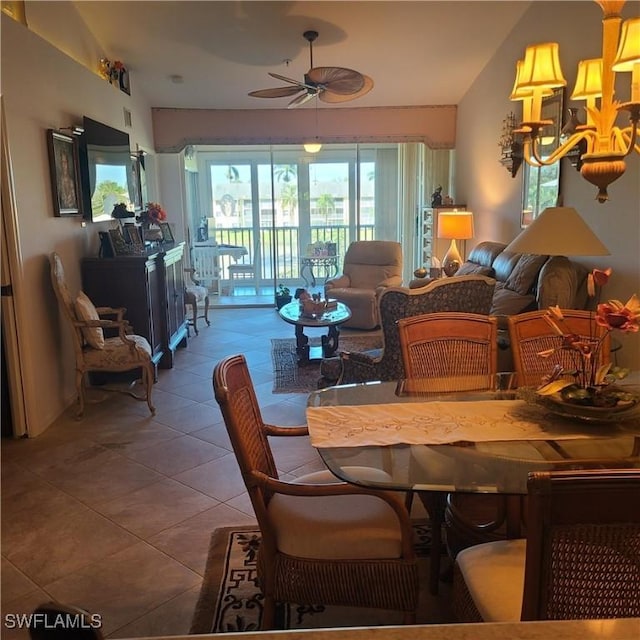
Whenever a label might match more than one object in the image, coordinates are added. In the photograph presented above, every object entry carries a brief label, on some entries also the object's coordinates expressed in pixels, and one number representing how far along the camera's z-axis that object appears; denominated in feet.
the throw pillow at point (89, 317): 12.62
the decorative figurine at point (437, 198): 23.79
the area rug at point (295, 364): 15.02
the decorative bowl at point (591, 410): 5.78
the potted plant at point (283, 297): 20.50
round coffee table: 16.21
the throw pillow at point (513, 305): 13.92
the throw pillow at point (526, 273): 14.61
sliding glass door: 27.78
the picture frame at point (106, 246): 15.16
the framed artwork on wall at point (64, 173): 13.06
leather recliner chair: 20.80
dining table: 5.16
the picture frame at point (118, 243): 15.24
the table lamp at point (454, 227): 21.09
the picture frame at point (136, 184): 18.71
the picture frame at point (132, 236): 16.25
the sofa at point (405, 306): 10.54
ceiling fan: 13.74
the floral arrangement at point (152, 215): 18.40
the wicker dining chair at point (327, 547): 5.56
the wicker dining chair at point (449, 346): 8.08
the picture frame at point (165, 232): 20.13
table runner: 5.85
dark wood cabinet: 14.92
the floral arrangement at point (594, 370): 5.40
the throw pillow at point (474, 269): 17.67
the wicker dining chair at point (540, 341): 7.98
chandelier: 6.66
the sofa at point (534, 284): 13.09
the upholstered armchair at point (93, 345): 12.58
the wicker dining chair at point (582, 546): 3.40
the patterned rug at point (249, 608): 6.46
